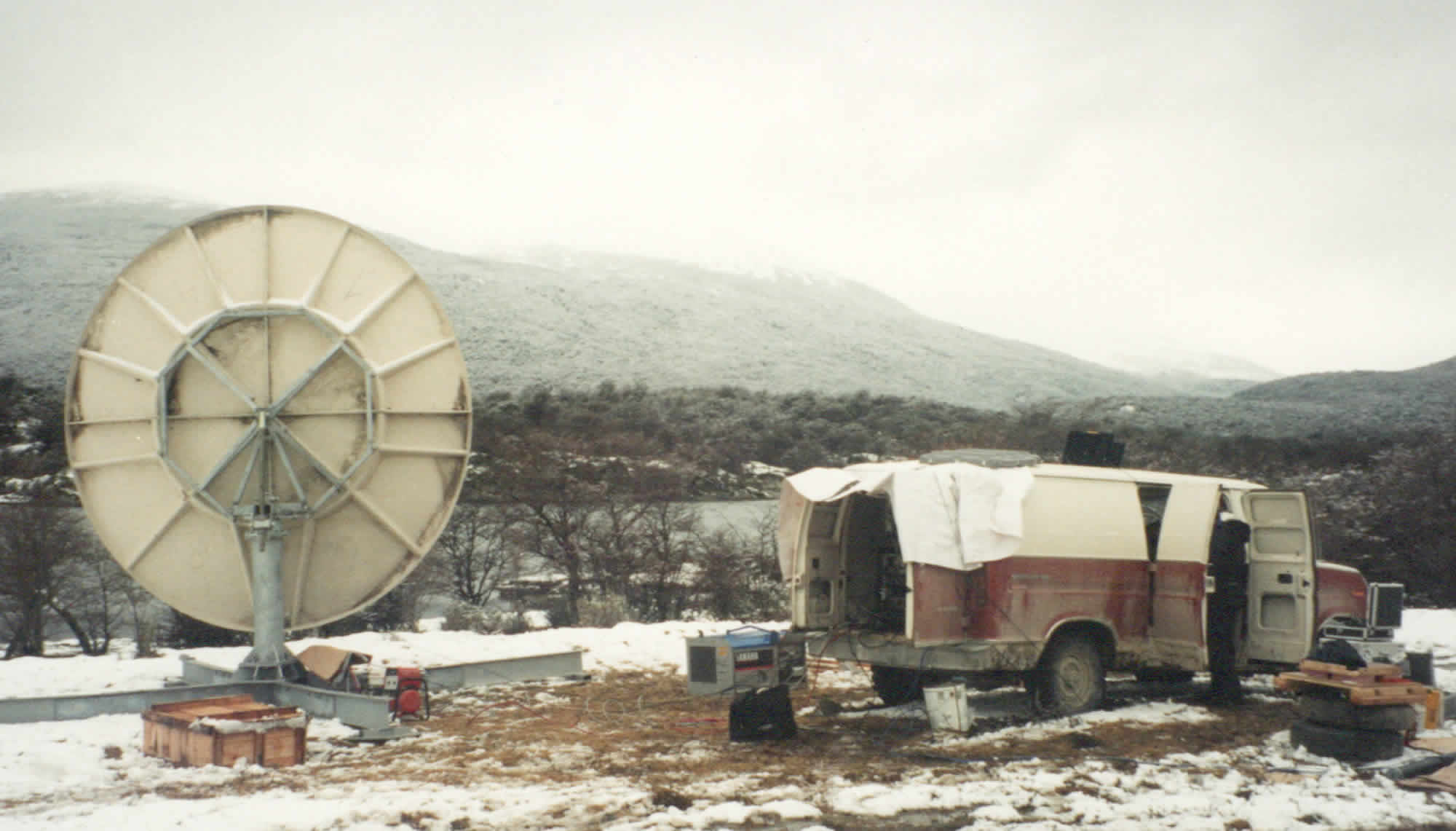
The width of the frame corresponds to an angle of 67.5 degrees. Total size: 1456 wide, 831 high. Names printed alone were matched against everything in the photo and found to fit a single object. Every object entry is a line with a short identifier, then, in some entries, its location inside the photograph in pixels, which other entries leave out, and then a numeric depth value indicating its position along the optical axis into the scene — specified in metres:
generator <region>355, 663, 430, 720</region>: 10.25
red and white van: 9.10
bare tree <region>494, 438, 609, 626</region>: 25.39
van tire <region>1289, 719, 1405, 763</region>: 7.88
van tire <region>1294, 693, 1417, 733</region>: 7.84
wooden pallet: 7.80
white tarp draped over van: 8.97
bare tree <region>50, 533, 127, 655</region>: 19.08
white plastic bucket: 9.20
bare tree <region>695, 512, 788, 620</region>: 24.09
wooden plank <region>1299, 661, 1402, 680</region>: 8.02
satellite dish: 10.80
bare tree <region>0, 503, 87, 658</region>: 18.31
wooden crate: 8.12
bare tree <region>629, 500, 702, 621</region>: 24.47
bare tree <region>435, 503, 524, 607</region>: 25.02
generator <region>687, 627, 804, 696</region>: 10.61
